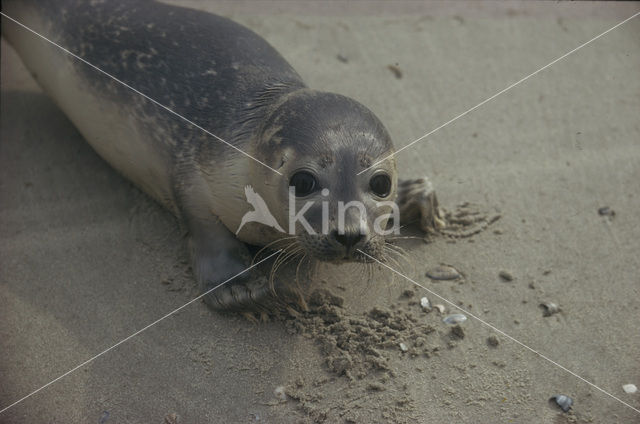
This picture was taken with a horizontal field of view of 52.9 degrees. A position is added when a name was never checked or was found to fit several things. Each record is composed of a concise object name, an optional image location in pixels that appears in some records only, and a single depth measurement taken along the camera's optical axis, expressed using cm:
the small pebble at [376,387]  270
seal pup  264
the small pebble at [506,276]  328
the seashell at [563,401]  273
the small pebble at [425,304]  308
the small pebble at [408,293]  314
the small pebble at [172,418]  258
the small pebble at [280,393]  268
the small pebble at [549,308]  312
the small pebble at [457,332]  296
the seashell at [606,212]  371
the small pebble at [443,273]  327
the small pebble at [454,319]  303
